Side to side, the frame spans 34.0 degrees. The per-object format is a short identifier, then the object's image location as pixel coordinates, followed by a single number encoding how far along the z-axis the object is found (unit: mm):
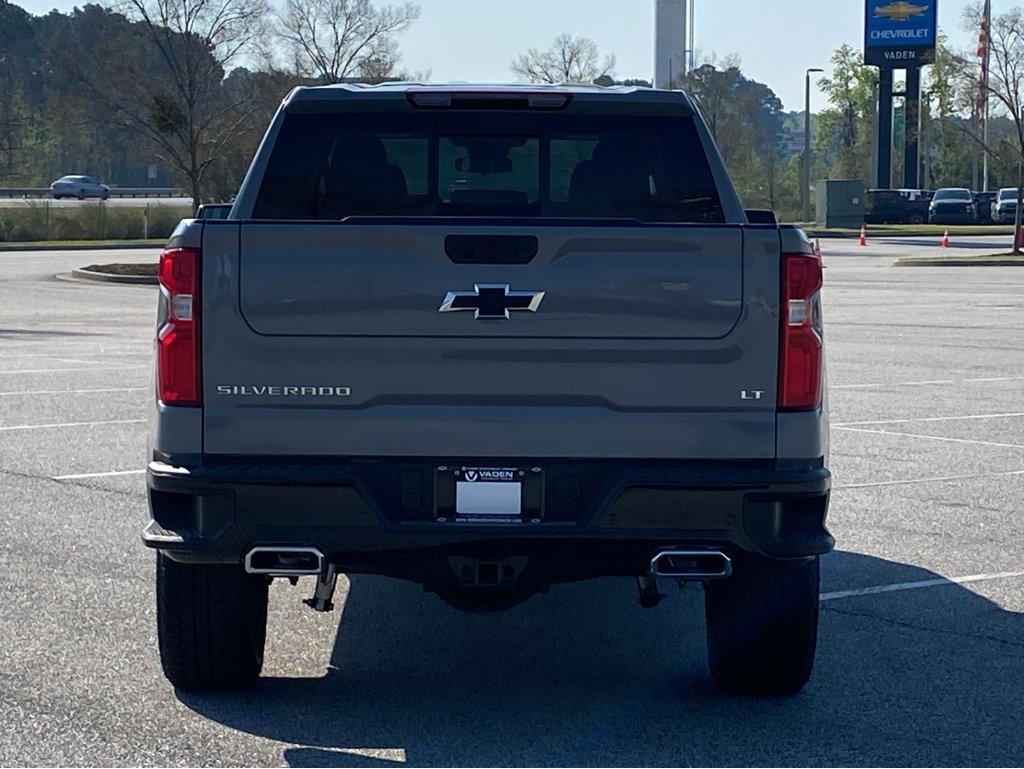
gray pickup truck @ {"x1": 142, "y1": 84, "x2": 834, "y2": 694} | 5004
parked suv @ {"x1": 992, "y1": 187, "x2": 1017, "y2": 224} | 71688
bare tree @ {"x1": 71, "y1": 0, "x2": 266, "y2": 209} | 39938
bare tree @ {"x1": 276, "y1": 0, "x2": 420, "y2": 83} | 77062
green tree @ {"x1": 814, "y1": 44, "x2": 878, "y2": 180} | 110375
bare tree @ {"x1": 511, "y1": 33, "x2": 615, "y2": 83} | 92875
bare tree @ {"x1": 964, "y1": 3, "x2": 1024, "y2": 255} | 47625
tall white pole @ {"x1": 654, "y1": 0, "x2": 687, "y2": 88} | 114188
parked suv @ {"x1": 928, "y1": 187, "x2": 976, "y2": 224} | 74500
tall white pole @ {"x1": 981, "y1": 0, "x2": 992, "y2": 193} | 49388
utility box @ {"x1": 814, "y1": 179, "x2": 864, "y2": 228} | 72812
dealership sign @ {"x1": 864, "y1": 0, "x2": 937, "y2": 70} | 90188
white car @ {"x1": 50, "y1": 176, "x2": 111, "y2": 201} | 96938
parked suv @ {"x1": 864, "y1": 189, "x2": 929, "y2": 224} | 77062
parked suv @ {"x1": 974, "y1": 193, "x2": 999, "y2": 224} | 74500
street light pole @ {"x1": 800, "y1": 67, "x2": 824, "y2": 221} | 74738
